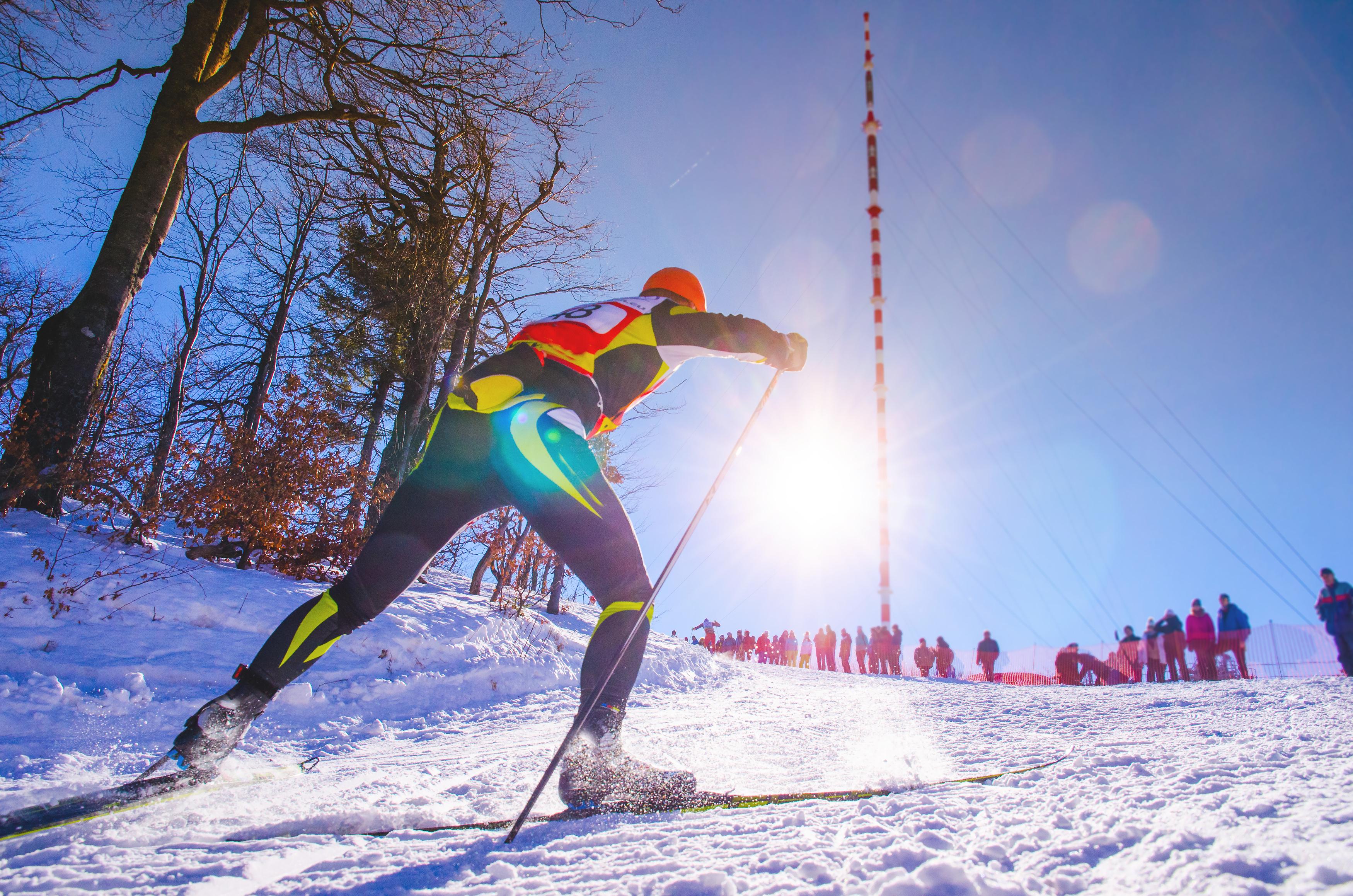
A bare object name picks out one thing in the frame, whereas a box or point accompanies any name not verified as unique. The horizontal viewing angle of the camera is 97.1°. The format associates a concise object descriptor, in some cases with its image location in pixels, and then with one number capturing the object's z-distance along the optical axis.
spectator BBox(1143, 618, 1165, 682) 9.84
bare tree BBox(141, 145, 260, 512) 8.32
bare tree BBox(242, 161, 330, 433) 9.67
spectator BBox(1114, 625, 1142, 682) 11.01
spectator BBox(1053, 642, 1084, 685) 11.53
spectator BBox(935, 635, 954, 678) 13.44
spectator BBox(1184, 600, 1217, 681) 8.59
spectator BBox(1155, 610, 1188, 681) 9.15
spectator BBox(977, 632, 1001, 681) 12.06
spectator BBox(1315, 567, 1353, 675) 7.00
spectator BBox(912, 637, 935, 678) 13.27
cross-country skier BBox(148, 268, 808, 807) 1.62
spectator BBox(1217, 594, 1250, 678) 8.45
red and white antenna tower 17.69
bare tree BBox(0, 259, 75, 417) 10.39
